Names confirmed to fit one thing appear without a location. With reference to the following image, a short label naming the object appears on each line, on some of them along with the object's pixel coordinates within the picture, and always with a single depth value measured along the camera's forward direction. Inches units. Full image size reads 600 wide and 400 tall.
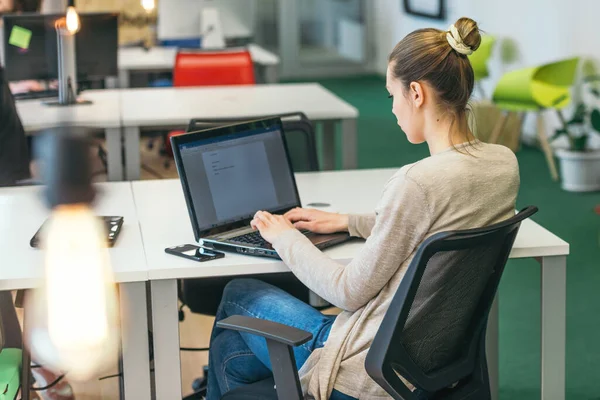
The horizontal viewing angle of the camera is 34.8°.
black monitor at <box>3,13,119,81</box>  193.0
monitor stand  185.8
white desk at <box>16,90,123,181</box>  165.3
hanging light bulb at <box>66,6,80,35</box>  122.2
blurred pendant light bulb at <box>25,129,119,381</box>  72.2
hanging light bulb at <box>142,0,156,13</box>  142.8
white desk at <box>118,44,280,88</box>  246.8
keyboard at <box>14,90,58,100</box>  192.9
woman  73.7
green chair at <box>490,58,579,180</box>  231.6
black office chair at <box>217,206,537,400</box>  68.8
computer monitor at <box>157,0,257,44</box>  259.6
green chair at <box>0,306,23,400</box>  84.7
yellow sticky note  192.4
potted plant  221.6
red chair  211.0
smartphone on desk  89.0
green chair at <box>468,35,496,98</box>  266.4
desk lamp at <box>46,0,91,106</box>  185.3
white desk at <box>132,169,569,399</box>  87.4
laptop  92.4
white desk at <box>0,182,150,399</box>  85.2
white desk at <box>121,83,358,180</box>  168.2
